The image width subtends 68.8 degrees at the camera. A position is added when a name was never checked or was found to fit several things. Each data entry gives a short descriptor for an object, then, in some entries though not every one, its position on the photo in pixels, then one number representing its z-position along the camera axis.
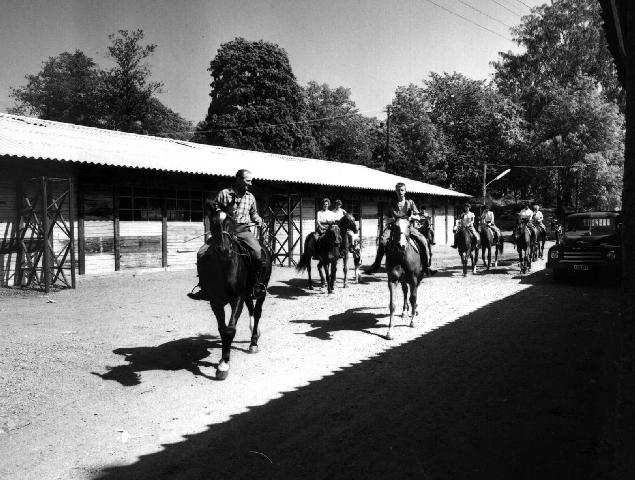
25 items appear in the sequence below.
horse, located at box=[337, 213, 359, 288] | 13.02
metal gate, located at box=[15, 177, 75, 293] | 12.62
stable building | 13.11
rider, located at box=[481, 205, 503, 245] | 17.75
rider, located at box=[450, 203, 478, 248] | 15.98
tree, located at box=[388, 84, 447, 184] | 43.94
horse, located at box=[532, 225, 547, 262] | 19.20
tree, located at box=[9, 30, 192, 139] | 43.47
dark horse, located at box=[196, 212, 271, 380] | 5.73
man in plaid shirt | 6.41
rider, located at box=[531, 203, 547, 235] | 19.20
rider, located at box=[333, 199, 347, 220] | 13.16
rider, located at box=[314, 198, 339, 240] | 12.93
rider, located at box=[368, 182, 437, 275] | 8.64
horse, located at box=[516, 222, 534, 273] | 16.14
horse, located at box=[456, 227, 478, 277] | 15.65
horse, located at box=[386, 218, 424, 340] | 8.10
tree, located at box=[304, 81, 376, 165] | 55.43
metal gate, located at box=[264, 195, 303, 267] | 20.28
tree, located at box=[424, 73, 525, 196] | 43.88
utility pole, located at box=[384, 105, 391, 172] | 36.81
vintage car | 12.97
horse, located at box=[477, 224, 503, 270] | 17.19
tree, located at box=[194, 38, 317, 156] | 39.53
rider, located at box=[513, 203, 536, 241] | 16.77
